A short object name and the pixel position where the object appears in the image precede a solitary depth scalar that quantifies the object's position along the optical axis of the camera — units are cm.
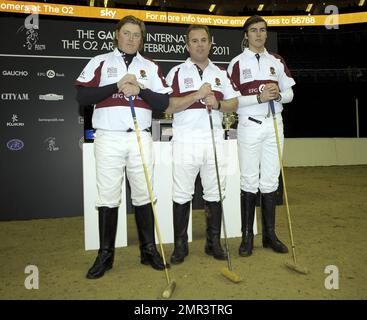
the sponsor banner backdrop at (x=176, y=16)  1128
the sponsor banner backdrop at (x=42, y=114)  502
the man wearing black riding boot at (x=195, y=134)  302
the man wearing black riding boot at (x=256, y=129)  320
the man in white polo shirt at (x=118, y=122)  272
